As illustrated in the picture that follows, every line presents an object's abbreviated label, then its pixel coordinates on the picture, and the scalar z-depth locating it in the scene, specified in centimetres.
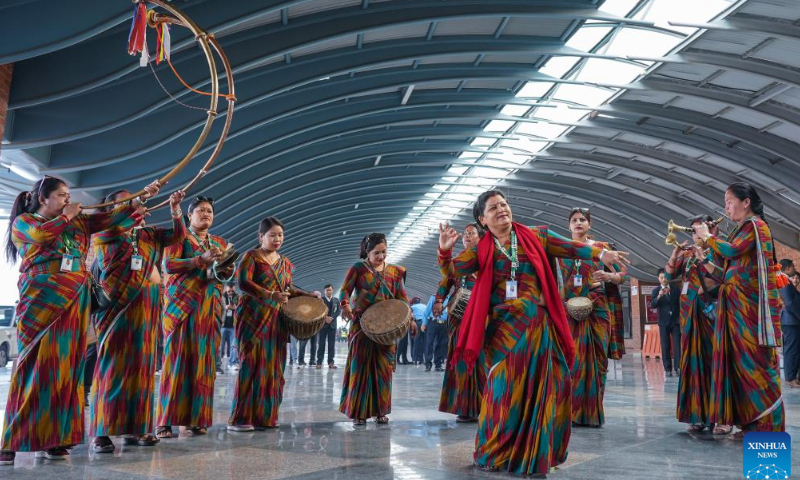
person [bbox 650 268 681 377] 1320
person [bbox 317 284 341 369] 1620
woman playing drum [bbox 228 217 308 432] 561
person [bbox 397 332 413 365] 1786
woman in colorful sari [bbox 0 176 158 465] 404
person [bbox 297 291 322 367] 1642
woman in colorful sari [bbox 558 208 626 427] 584
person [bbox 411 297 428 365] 1815
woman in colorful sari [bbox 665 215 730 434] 539
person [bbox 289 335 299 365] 1759
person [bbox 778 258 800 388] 1073
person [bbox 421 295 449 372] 1505
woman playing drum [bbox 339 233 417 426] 606
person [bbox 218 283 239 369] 1407
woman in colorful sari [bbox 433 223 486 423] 625
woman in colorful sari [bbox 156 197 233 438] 518
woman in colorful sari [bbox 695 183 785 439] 485
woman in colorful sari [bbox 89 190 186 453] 457
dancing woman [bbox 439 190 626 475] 371
